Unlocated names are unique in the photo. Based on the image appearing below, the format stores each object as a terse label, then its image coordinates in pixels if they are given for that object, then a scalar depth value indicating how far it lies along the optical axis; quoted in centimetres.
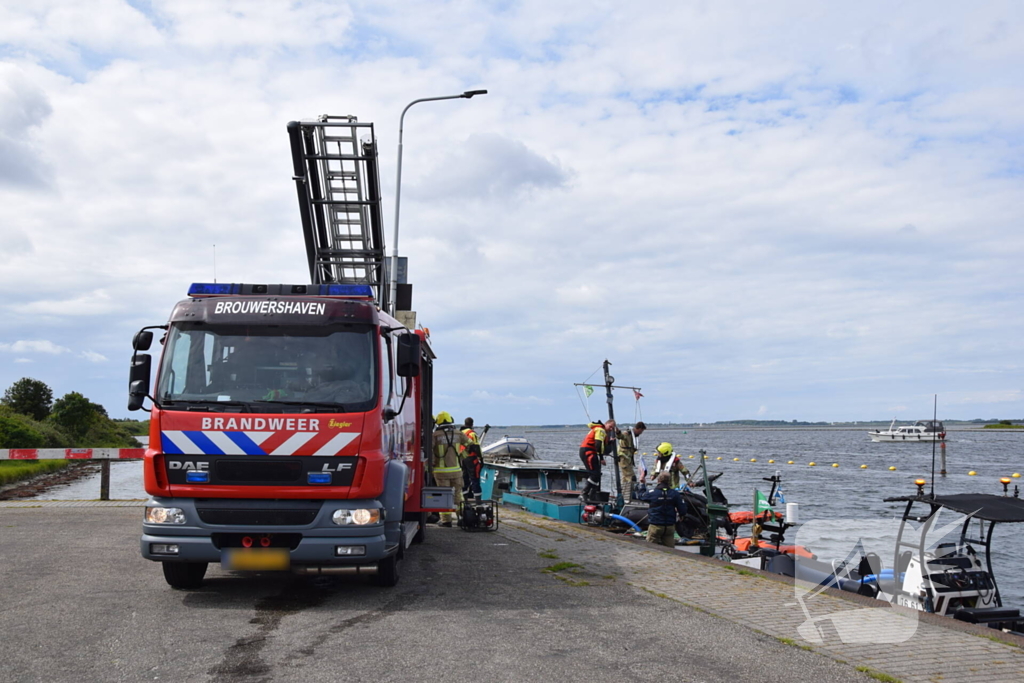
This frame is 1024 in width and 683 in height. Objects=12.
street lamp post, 1333
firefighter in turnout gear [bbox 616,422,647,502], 1958
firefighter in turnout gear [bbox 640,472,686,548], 1309
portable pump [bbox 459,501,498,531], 1334
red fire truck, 721
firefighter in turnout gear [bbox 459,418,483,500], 1595
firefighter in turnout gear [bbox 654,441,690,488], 1729
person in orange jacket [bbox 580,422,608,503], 1961
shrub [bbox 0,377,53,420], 5297
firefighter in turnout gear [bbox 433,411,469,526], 1277
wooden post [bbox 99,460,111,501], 1735
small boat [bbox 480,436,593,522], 1927
